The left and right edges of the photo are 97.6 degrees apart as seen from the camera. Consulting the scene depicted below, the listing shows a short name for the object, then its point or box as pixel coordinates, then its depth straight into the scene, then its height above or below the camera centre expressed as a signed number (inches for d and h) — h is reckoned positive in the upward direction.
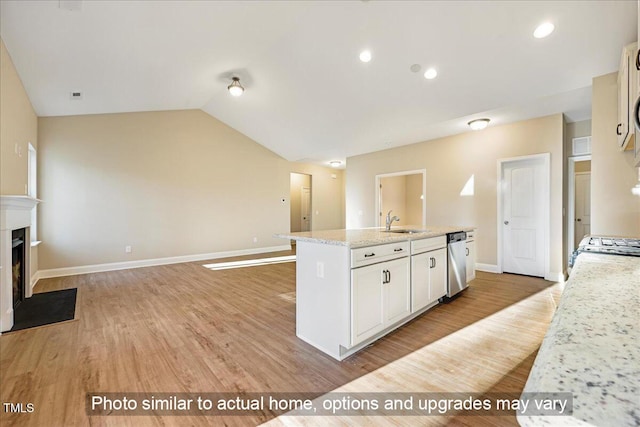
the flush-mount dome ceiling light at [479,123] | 177.2 +56.4
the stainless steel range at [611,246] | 63.1 -8.4
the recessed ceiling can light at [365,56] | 146.3 +83.0
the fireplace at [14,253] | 106.7 -18.8
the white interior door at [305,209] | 385.7 +4.3
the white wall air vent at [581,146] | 173.2 +41.7
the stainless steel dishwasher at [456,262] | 136.1 -25.5
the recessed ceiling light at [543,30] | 110.8 +73.5
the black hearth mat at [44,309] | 118.6 -46.2
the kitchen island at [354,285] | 85.4 -24.9
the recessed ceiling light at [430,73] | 144.7 +72.7
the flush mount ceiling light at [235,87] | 189.2 +84.4
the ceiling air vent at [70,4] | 102.6 +77.2
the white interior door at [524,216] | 181.8 -2.5
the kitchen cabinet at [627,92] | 84.2 +38.6
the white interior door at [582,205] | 231.9 +6.1
